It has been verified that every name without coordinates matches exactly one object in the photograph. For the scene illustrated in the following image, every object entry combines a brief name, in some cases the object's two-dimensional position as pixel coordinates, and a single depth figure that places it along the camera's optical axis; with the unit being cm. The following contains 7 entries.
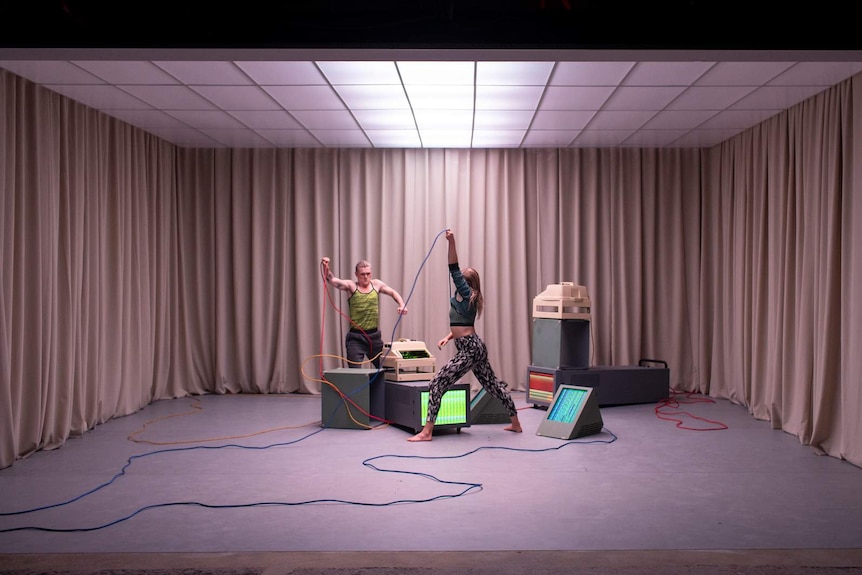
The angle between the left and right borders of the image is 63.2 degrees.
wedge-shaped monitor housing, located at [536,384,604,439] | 538
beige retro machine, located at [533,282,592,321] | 661
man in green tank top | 664
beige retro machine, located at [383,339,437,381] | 582
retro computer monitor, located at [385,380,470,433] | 551
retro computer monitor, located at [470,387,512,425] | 592
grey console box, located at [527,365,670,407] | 660
